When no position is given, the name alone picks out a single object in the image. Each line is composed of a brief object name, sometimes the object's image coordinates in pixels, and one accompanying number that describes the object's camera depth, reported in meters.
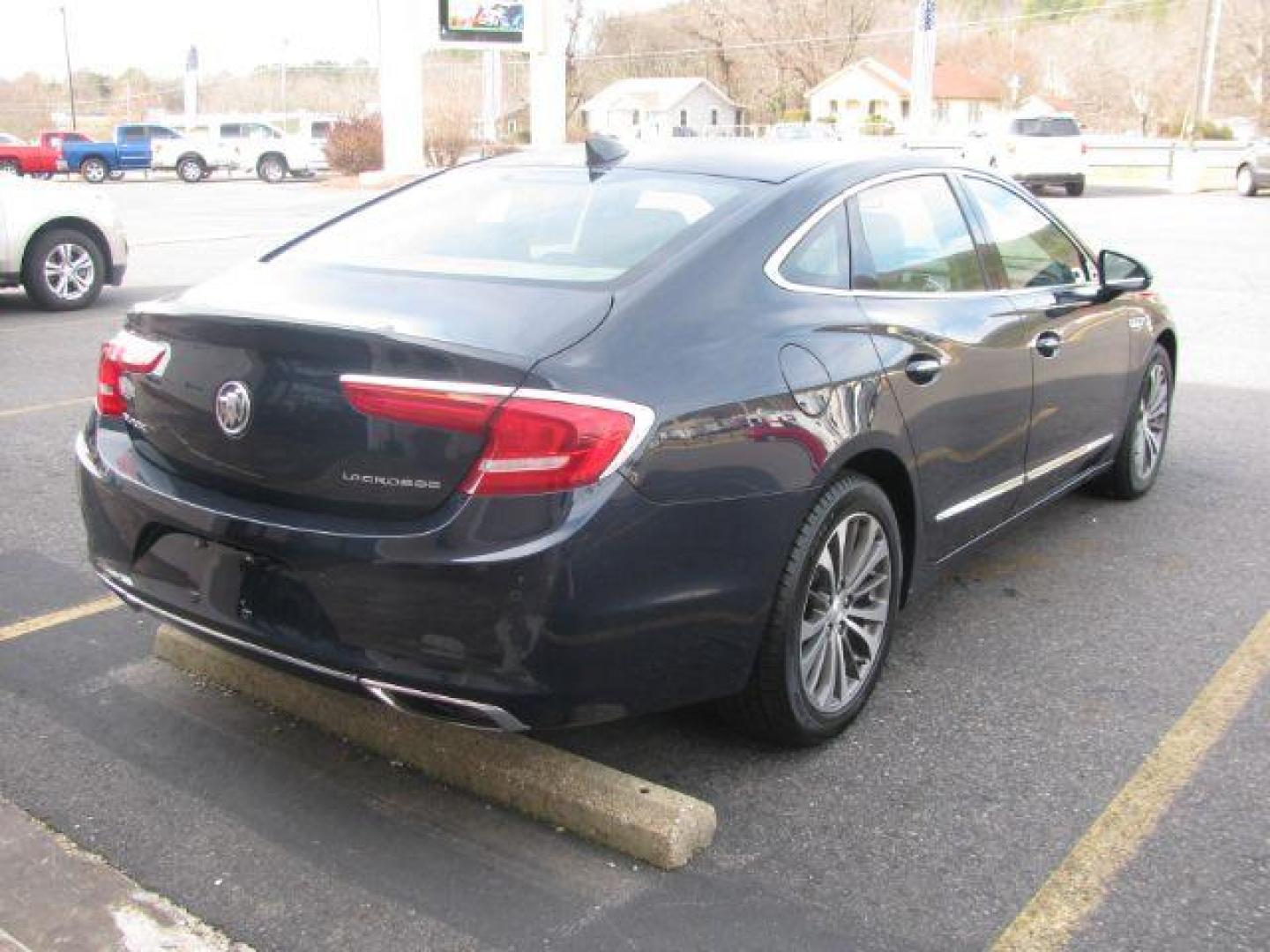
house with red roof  93.25
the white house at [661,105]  92.44
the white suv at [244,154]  42.16
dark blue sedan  2.69
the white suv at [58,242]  10.56
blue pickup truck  40.75
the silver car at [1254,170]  27.78
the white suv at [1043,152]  28.73
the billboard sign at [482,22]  34.19
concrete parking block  2.90
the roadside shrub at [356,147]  41.91
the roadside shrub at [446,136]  42.44
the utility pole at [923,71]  44.94
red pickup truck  38.44
